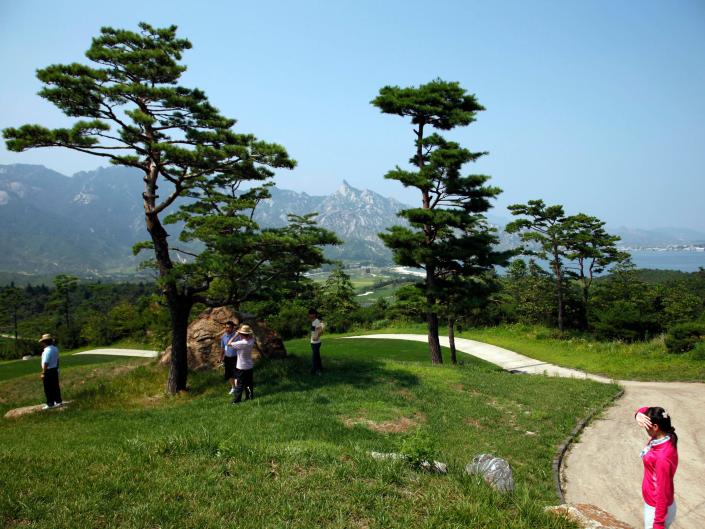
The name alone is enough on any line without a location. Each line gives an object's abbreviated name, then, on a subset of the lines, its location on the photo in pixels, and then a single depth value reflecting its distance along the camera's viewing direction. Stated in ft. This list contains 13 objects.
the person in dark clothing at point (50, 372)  40.19
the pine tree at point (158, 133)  36.55
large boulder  53.83
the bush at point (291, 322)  137.80
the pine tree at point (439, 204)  63.87
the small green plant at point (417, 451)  21.27
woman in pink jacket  16.26
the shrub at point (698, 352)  71.51
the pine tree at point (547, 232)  115.85
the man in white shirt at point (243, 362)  38.52
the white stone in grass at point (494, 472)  20.16
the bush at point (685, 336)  75.56
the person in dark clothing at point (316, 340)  48.03
